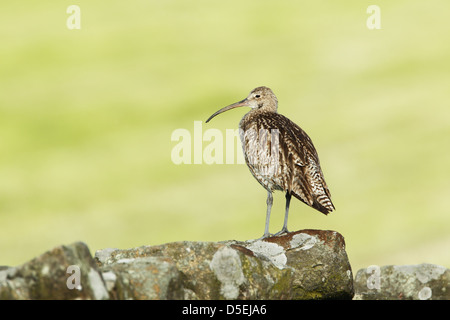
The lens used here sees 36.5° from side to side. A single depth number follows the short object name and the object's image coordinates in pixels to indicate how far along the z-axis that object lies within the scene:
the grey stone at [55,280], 10.30
